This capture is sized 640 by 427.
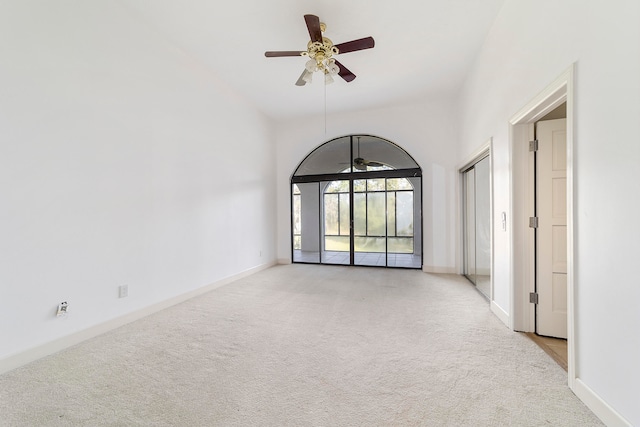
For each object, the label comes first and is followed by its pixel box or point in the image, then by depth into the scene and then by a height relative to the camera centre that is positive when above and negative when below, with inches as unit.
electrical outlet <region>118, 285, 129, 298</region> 110.5 -33.0
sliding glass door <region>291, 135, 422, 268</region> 225.3 +5.7
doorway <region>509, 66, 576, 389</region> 98.8 -7.6
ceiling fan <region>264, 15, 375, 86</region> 105.4 +69.1
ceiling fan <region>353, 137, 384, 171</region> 229.0 +39.9
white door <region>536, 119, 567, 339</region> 95.5 -7.3
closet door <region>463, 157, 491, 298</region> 142.4 -10.4
